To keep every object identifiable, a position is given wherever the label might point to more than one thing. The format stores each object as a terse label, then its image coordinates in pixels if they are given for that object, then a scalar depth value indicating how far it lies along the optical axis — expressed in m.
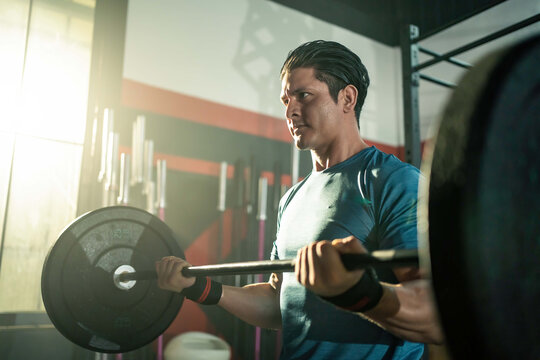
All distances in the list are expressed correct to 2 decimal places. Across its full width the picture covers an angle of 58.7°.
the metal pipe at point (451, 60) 2.65
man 0.89
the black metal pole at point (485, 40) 2.12
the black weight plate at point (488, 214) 0.56
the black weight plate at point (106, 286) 1.52
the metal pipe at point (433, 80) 2.68
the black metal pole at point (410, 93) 2.64
